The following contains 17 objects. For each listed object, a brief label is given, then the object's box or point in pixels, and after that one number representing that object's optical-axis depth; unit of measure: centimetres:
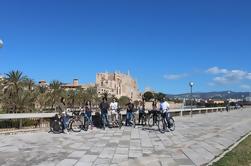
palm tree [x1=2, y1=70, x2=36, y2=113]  2088
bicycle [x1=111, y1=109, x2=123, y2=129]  1048
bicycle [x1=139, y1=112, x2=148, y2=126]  1170
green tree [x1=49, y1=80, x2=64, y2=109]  3739
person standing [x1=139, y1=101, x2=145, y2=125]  1167
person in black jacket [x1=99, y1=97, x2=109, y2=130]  1008
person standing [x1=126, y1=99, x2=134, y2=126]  1112
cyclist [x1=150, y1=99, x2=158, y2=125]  1134
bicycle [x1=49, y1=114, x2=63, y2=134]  873
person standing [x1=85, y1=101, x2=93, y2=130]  966
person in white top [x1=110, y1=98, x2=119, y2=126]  1064
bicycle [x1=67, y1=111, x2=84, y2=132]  901
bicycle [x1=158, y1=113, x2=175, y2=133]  974
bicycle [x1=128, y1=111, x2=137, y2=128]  1127
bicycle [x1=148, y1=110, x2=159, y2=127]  1128
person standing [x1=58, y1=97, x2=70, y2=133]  869
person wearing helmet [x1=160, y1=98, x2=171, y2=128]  977
